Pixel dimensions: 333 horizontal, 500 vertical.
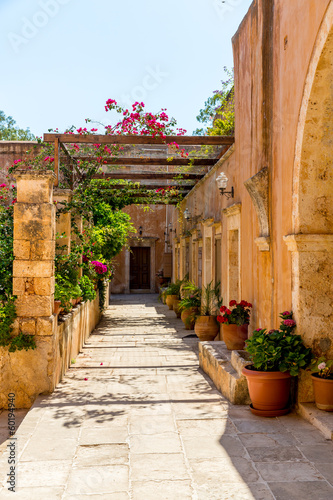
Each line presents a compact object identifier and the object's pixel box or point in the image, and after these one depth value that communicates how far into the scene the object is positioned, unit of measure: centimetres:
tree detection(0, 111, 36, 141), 3145
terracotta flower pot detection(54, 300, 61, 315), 604
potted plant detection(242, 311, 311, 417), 464
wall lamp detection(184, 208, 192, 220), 1359
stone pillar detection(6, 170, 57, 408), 571
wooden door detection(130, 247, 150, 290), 2408
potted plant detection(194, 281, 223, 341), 942
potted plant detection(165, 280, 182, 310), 1550
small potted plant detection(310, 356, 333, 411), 445
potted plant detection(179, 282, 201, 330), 1109
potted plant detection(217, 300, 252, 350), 684
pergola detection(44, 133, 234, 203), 815
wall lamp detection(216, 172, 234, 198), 816
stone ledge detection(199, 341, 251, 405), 520
